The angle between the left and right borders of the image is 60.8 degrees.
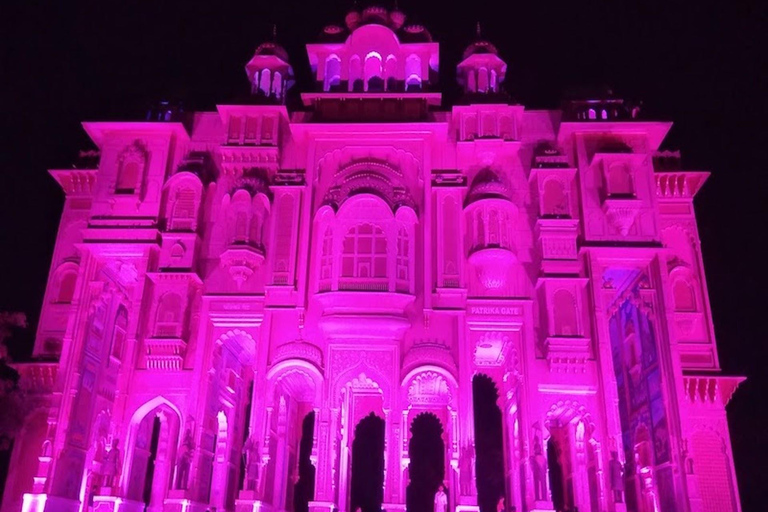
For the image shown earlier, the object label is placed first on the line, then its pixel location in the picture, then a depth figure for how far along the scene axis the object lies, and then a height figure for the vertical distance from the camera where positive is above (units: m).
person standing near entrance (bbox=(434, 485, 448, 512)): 20.78 +0.57
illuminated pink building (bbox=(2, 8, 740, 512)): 22.27 +7.62
